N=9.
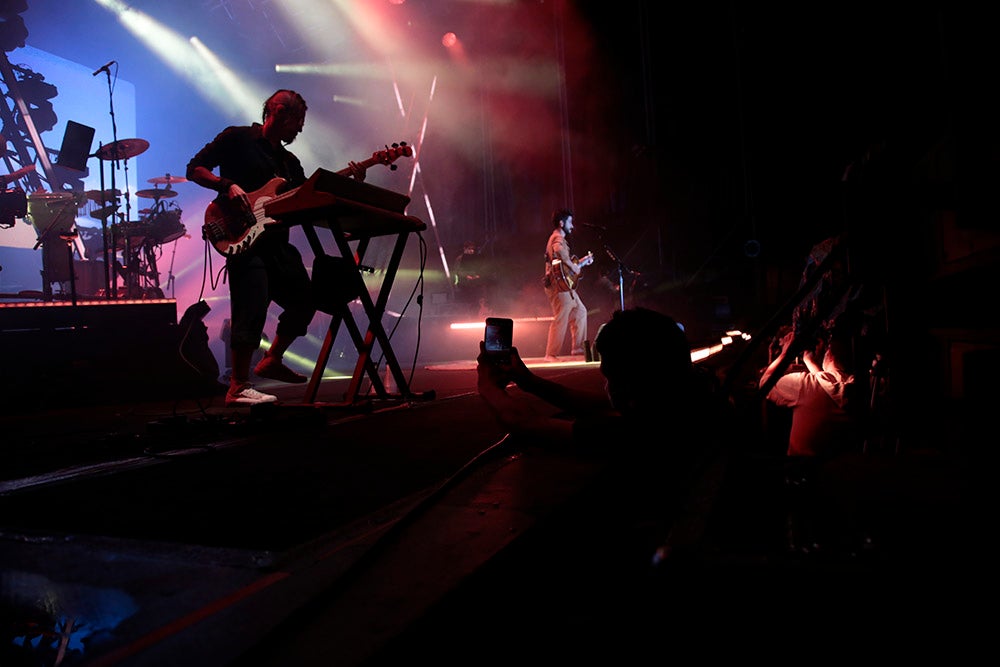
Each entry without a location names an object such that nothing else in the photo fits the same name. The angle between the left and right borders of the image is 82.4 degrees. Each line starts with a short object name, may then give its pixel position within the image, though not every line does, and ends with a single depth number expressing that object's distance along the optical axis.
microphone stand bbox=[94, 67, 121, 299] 5.06
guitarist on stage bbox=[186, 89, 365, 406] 2.95
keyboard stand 2.81
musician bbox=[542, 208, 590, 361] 6.95
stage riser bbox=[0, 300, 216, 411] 3.68
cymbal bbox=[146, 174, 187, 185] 9.24
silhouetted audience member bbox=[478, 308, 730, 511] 1.43
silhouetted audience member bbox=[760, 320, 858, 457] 2.72
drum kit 7.17
